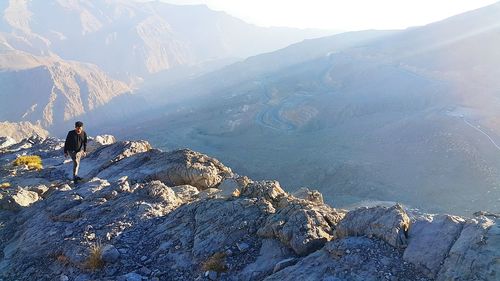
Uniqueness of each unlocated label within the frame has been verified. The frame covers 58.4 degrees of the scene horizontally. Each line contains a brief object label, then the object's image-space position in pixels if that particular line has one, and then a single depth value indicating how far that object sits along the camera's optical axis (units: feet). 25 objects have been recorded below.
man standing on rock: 54.95
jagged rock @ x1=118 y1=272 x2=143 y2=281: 31.83
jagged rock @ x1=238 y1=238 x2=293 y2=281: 30.68
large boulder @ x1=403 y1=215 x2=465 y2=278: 26.27
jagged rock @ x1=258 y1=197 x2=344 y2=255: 32.04
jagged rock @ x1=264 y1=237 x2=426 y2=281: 26.37
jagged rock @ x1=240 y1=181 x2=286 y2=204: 42.73
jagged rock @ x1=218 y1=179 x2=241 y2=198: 46.37
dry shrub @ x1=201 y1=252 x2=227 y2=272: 31.53
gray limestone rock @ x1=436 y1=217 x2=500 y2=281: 24.11
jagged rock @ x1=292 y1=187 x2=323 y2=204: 49.44
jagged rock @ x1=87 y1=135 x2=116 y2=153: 102.58
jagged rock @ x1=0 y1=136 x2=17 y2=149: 137.47
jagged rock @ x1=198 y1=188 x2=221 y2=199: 46.88
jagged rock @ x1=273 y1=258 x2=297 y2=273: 30.17
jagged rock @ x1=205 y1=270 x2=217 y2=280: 30.78
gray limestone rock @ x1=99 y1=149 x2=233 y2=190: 55.36
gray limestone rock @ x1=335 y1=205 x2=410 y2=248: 28.89
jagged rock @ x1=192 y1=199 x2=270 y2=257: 34.78
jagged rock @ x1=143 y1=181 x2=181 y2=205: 45.24
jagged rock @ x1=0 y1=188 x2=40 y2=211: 50.88
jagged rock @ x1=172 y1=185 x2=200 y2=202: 48.28
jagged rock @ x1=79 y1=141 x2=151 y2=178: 69.05
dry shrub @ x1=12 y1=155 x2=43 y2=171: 82.82
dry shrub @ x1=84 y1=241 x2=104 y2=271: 33.99
